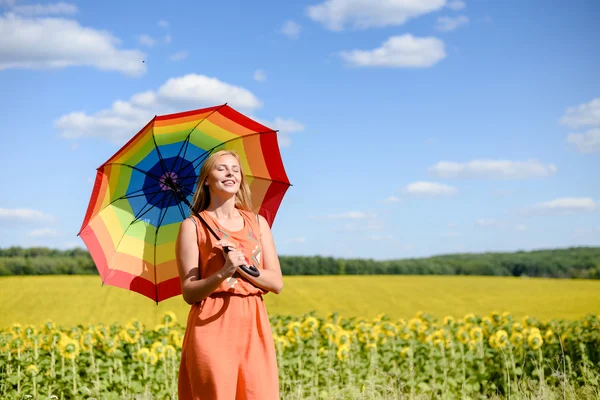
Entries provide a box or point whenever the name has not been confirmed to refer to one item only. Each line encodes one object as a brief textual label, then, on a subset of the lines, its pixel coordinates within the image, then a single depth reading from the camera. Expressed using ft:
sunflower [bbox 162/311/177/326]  26.45
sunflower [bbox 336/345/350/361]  24.36
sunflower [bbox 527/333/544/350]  25.71
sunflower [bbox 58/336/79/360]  23.52
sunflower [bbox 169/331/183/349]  24.91
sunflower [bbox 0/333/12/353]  24.74
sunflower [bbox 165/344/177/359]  23.26
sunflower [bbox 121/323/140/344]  25.51
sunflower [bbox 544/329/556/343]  27.36
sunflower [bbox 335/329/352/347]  25.05
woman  11.21
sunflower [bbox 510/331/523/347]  26.32
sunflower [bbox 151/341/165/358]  23.26
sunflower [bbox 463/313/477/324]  28.50
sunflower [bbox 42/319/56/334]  27.17
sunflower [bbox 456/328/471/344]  26.99
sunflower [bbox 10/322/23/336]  27.09
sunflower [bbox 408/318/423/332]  28.30
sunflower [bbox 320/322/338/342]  25.38
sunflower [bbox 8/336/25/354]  25.26
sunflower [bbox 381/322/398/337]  26.99
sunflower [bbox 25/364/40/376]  22.20
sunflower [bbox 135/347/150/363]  22.99
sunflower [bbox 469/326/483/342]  26.45
